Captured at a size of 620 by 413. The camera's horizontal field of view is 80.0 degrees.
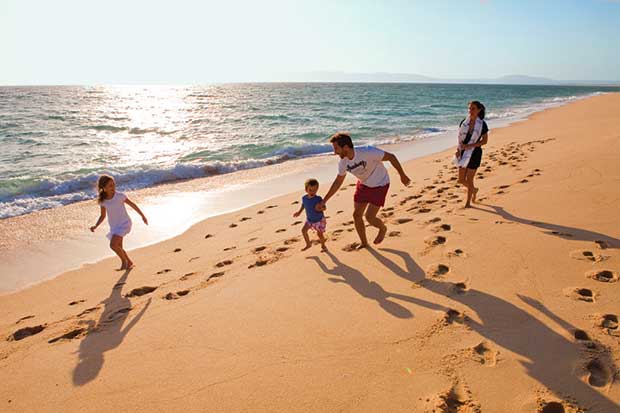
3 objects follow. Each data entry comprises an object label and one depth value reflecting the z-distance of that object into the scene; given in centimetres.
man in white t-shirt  415
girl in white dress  499
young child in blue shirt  462
